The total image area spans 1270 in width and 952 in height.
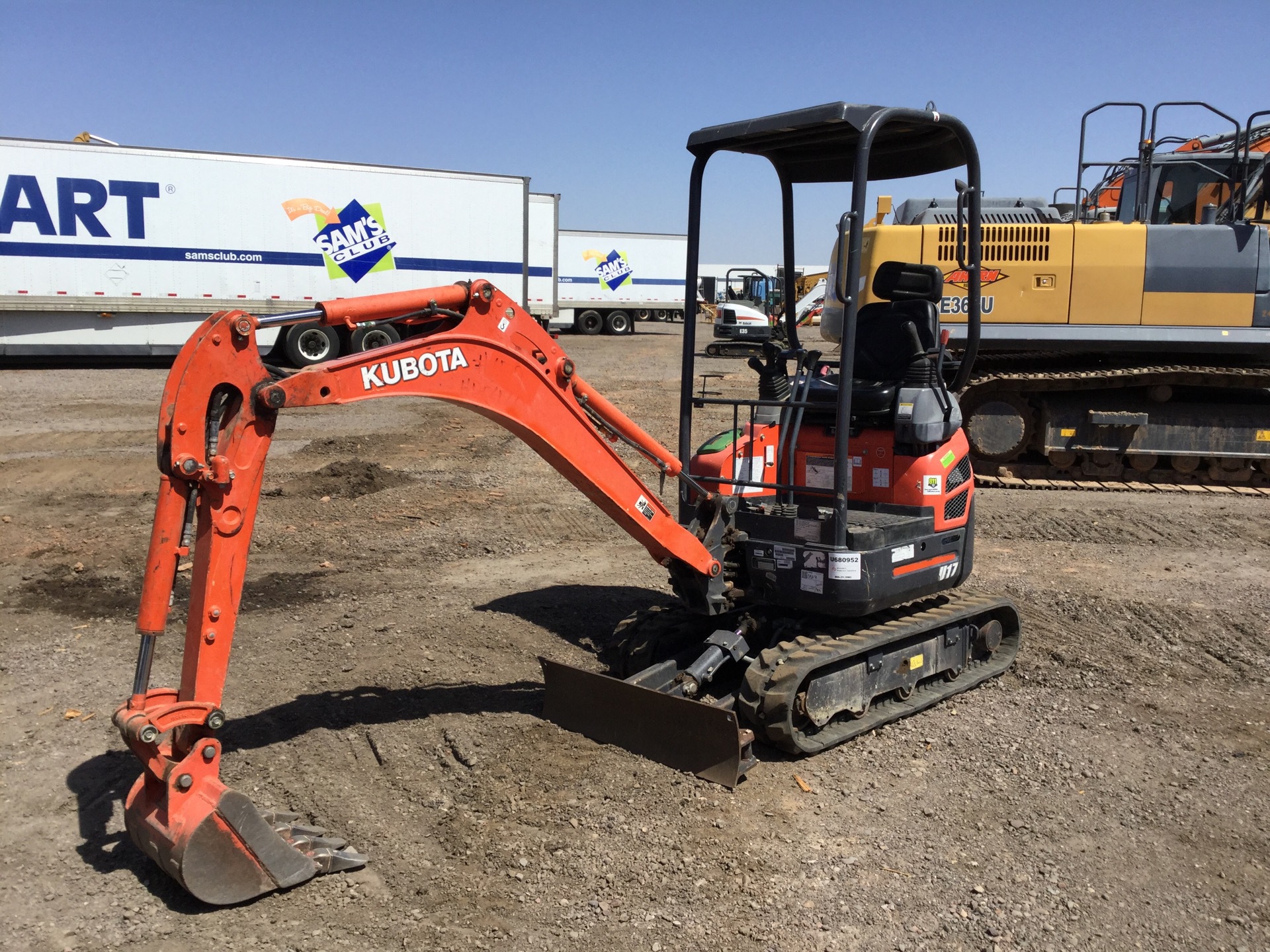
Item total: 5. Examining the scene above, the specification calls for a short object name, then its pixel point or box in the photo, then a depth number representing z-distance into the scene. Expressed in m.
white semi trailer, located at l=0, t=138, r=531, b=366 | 18.78
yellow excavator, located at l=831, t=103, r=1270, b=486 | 11.05
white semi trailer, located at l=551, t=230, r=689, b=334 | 34.91
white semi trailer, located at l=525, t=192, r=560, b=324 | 25.86
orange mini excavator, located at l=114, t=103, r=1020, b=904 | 3.70
